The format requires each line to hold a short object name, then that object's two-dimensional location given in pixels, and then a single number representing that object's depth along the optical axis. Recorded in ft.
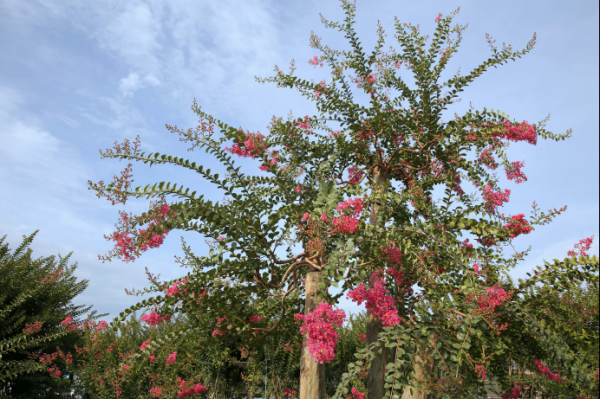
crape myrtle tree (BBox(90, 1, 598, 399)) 8.80
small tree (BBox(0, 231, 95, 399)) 20.47
